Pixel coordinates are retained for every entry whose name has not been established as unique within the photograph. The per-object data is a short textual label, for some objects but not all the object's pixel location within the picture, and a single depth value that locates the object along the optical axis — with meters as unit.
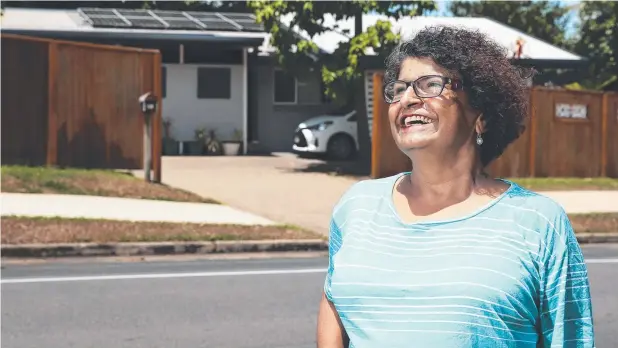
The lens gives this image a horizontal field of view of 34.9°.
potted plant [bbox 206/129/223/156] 25.59
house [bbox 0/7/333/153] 24.80
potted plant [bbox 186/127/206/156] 25.59
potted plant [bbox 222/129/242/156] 25.69
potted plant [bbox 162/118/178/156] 25.34
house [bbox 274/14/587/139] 26.69
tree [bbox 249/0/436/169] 20.72
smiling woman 2.48
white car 24.75
